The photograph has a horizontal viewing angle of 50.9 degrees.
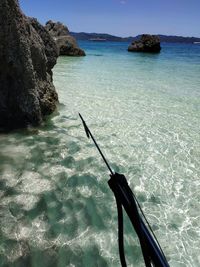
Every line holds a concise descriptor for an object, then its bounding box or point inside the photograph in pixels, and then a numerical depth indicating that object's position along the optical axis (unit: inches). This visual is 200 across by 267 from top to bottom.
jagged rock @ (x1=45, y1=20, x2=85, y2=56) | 1296.0
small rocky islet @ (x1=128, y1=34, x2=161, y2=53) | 1803.2
